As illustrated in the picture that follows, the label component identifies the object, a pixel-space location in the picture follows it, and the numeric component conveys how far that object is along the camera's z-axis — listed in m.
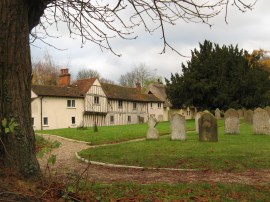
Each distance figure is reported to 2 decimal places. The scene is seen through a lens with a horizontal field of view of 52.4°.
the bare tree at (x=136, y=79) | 62.93
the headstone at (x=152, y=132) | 14.61
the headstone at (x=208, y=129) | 12.60
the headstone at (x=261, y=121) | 15.26
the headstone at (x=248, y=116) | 22.90
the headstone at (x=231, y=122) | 15.86
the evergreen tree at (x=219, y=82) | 33.10
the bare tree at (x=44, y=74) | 49.75
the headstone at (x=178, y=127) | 13.67
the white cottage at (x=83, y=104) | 32.15
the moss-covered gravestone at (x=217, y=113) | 31.72
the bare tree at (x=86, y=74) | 59.81
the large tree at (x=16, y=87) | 3.97
